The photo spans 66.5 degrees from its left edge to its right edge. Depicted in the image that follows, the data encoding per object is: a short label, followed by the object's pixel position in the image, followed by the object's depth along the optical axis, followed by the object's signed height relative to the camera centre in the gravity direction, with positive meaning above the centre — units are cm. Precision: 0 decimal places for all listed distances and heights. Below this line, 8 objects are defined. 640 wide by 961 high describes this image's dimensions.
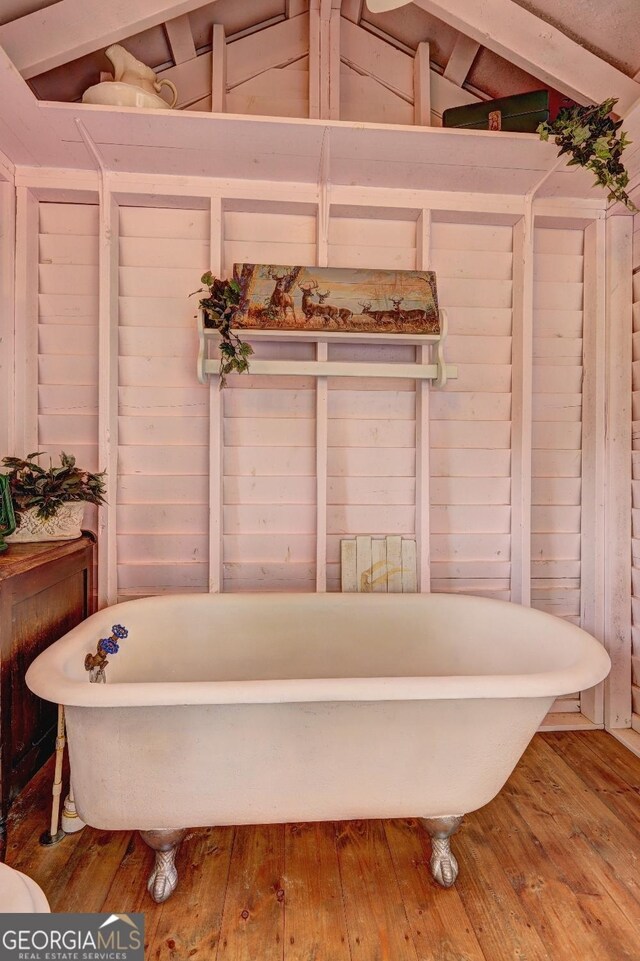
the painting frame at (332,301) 181 +64
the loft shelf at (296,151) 163 +115
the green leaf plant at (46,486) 162 -5
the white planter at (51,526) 162 -18
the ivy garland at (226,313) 174 +57
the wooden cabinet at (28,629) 131 -48
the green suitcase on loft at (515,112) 174 +130
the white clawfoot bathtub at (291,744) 108 -63
